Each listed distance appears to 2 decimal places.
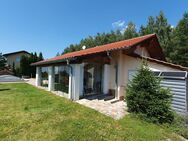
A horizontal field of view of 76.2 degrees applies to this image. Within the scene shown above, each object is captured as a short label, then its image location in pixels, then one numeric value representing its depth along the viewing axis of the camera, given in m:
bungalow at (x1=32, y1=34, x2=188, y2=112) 8.31
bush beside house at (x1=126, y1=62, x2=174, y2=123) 5.66
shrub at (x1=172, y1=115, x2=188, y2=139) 4.85
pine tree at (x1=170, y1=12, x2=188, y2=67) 21.59
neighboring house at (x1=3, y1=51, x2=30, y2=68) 33.06
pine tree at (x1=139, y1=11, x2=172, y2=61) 25.14
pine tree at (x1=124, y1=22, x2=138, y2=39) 28.68
